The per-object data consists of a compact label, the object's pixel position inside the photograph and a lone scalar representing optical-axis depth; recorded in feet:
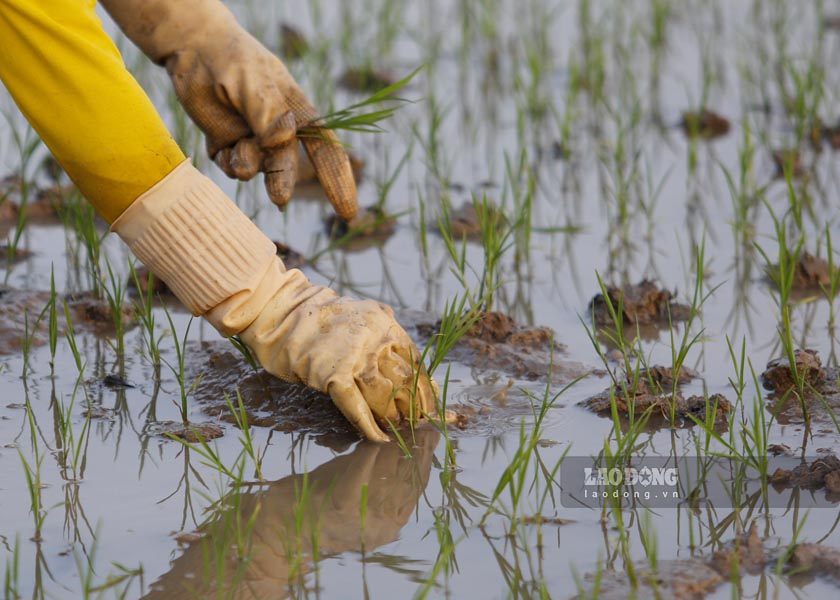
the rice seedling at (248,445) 14.49
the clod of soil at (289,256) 21.85
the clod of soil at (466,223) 23.81
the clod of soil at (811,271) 21.39
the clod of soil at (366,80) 30.76
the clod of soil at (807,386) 16.92
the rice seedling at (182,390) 16.15
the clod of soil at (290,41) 32.86
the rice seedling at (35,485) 13.73
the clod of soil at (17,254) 22.63
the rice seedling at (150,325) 17.40
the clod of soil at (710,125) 28.55
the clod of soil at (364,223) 23.56
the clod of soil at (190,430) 16.20
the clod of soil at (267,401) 16.56
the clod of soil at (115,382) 17.87
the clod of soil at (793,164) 25.52
